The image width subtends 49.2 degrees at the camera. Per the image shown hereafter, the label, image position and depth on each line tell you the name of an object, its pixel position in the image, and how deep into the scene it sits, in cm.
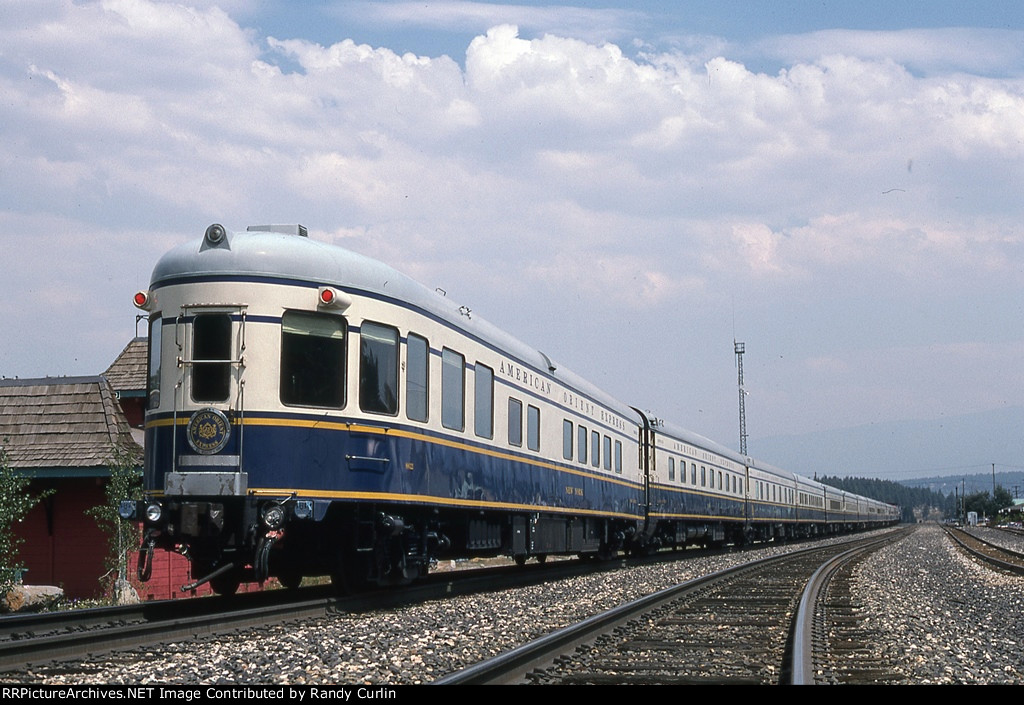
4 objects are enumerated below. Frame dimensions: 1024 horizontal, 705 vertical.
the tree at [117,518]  1725
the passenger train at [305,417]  1120
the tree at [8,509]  1587
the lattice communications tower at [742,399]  7888
